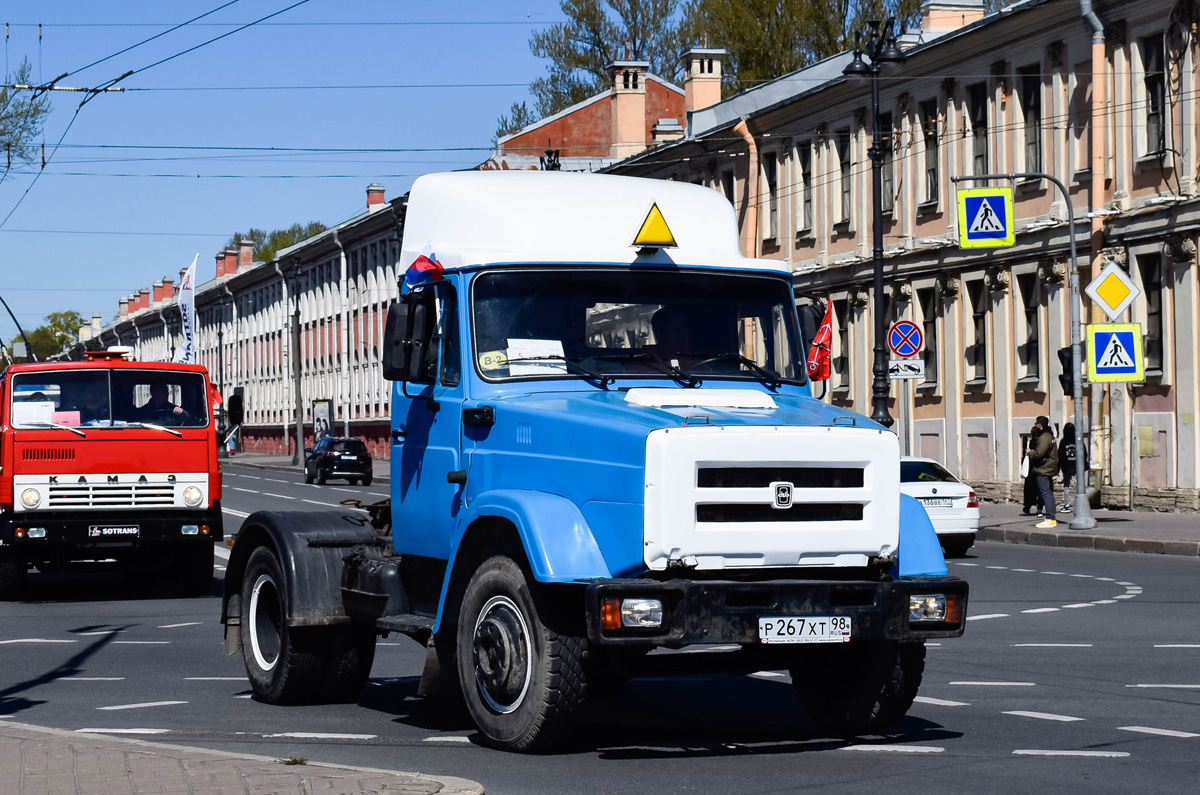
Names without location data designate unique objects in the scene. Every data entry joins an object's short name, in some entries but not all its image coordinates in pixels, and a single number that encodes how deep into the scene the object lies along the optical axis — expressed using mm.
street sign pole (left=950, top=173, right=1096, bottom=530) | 30594
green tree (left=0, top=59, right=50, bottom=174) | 41469
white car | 26859
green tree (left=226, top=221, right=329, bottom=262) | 122131
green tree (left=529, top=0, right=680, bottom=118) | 73500
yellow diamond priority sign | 29281
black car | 60906
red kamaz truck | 19594
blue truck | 8594
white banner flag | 36906
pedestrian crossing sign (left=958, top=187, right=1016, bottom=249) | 33125
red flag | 10305
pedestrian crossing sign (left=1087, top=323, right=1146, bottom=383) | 29156
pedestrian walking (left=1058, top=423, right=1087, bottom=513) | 35188
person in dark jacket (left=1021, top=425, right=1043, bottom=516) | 35188
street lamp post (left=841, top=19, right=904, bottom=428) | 33156
